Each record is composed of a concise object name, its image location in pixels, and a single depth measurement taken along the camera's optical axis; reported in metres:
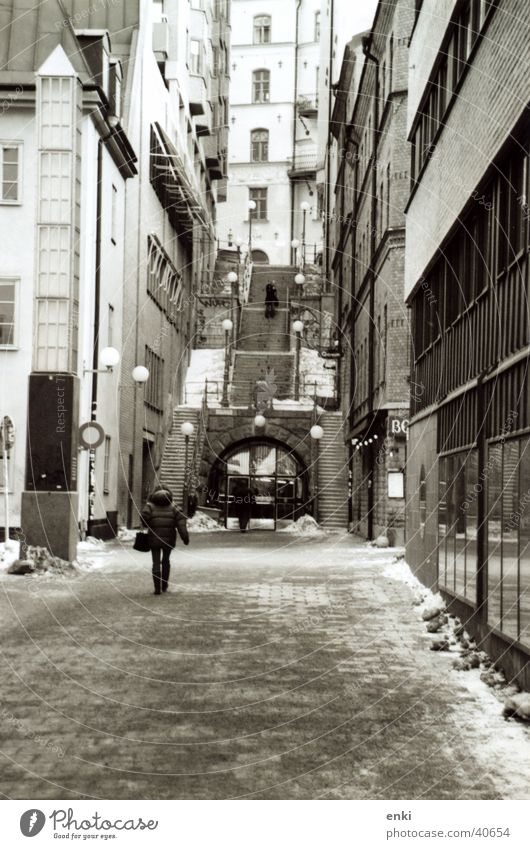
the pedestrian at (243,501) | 39.75
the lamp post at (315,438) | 40.67
